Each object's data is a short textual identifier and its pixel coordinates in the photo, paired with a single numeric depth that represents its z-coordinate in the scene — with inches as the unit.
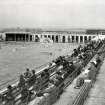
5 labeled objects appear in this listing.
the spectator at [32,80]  393.2
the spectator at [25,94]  322.3
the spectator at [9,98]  299.7
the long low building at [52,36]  2753.4
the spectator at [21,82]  368.5
